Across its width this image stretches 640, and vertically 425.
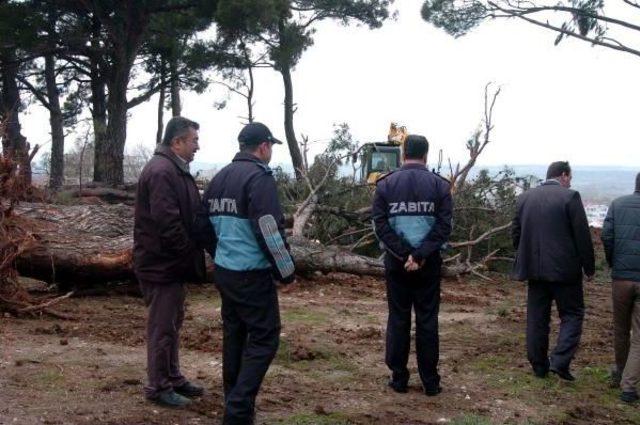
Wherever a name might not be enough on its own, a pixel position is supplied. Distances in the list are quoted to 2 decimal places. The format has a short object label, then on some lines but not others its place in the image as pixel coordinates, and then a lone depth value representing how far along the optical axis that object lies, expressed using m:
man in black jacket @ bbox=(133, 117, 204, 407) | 4.89
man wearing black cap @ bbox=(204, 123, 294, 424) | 4.56
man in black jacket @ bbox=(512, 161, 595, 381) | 6.19
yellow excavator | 18.83
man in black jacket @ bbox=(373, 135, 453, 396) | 5.54
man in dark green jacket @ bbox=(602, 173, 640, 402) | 5.90
